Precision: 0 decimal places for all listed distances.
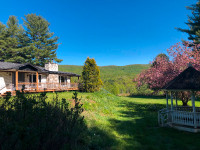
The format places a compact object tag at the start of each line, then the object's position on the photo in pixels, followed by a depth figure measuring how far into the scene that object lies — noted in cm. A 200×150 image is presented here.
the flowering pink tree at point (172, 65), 1418
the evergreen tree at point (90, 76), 2192
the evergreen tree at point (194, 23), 2638
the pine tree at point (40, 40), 3531
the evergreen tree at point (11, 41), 3359
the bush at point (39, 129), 230
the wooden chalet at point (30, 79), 1769
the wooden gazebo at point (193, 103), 852
